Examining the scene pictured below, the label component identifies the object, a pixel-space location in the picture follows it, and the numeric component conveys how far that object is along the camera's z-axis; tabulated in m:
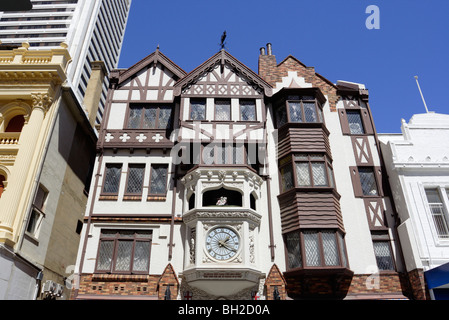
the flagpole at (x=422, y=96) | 21.18
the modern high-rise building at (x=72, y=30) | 72.94
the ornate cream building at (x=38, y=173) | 15.21
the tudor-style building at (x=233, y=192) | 15.98
